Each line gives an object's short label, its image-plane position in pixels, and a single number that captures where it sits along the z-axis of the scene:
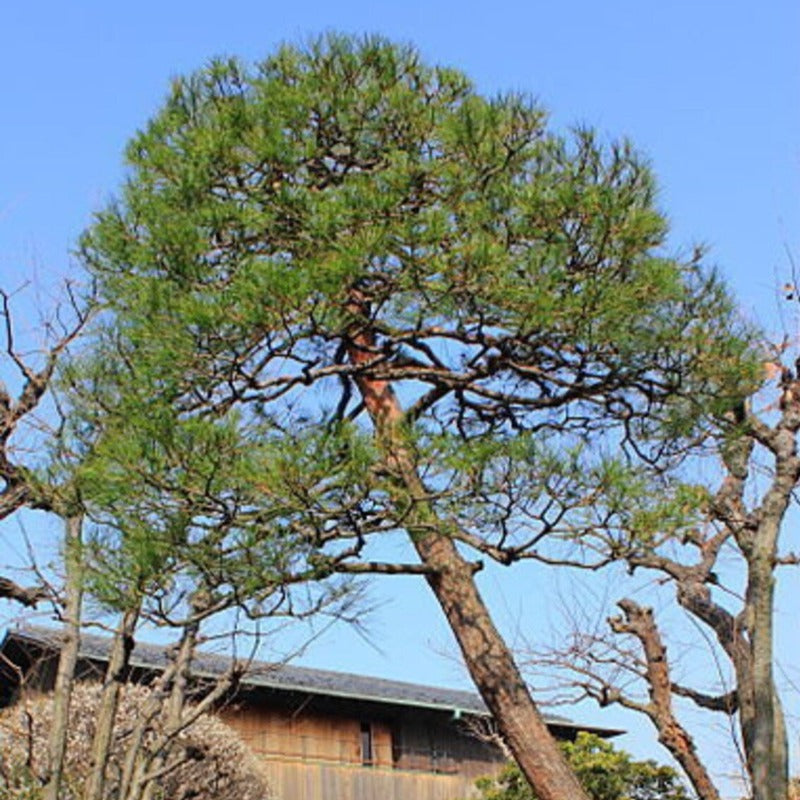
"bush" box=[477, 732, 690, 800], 9.95
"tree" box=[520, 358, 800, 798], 4.51
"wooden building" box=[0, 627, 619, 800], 11.33
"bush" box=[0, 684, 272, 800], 8.14
